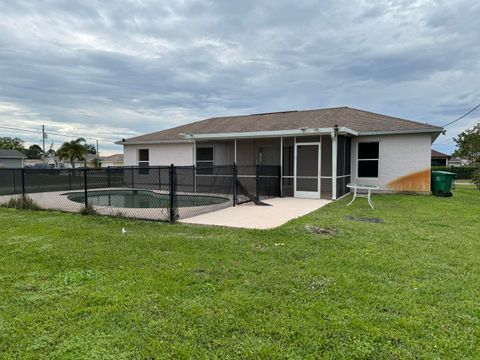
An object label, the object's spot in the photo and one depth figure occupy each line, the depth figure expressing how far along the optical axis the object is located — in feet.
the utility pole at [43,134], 168.43
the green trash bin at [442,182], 42.83
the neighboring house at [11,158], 137.98
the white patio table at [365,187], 31.82
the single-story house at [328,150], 42.04
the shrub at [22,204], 32.17
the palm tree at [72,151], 128.36
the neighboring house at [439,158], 133.35
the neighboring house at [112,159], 177.75
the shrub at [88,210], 27.94
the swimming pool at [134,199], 37.05
